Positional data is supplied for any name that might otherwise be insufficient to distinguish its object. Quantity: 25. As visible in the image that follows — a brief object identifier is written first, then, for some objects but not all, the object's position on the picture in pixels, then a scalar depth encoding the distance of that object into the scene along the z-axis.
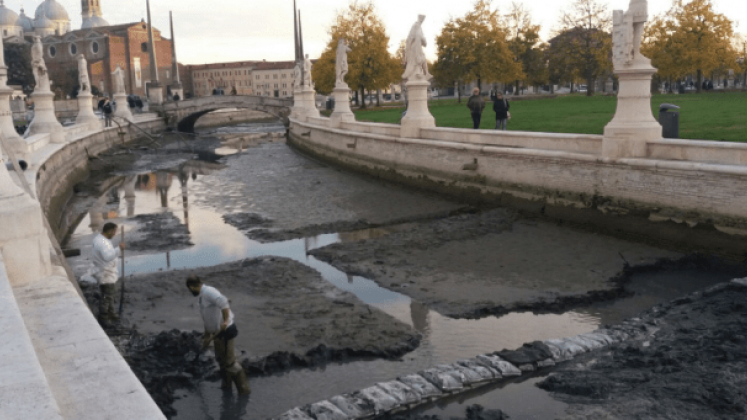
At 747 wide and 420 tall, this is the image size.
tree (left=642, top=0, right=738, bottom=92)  46.75
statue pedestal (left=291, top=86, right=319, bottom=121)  37.53
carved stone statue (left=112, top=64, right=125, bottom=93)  42.03
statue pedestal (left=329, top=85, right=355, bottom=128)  27.19
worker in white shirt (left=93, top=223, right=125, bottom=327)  7.89
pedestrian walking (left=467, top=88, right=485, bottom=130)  20.00
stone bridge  51.28
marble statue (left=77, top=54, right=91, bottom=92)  33.06
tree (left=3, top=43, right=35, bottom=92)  79.38
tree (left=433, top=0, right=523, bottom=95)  49.12
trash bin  13.91
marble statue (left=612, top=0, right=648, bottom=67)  12.16
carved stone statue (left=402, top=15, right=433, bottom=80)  19.52
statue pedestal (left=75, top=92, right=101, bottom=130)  33.53
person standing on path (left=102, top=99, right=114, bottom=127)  37.22
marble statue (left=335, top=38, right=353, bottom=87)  27.94
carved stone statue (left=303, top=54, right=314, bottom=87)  37.98
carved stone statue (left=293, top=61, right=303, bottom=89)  42.94
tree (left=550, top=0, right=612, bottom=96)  47.94
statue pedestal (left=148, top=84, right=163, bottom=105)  56.16
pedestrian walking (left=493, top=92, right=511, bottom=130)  19.33
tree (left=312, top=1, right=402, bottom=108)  48.94
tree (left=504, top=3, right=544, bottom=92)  58.31
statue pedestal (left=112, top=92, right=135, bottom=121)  41.41
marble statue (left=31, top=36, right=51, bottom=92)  24.34
